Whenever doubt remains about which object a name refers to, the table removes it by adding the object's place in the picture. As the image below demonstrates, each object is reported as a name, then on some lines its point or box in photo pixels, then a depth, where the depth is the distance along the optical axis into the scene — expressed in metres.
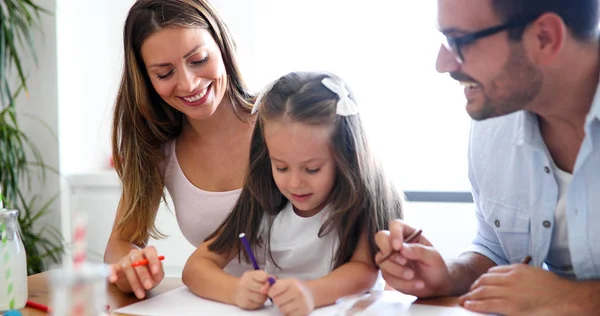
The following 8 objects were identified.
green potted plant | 2.99
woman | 1.56
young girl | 1.35
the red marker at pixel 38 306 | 1.24
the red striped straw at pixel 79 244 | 0.59
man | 1.14
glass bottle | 1.21
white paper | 1.16
